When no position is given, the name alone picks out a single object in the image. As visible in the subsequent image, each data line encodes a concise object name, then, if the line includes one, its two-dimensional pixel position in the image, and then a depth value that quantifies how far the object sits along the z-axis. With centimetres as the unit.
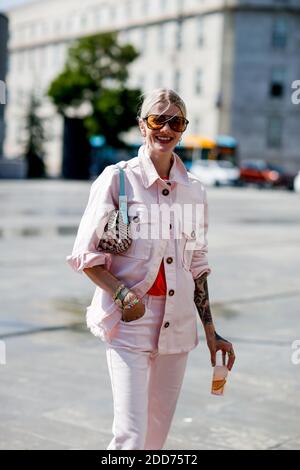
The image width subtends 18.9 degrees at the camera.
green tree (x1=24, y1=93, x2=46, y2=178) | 6297
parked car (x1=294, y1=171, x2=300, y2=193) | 5326
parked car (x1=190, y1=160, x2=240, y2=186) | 5684
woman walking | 360
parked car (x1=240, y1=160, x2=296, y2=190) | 5556
